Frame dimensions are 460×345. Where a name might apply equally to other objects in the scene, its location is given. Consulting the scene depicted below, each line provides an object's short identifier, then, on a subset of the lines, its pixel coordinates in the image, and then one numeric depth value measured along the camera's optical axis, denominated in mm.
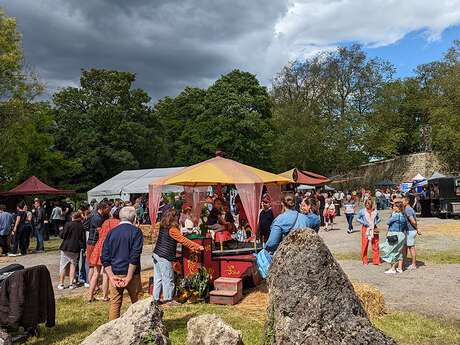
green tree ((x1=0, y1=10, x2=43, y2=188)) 21344
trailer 19688
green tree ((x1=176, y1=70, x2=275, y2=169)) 32531
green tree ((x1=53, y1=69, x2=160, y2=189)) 33469
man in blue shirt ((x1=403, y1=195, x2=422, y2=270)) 8974
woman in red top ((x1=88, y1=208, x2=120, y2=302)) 6921
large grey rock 2762
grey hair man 4715
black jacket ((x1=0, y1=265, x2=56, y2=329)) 4820
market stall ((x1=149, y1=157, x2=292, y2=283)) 7383
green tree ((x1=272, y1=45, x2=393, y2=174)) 37812
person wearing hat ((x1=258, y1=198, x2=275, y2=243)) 9023
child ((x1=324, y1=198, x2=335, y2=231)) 18344
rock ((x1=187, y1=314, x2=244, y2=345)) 3764
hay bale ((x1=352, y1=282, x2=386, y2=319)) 5635
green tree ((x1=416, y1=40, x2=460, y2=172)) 33406
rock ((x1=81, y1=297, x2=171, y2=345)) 3596
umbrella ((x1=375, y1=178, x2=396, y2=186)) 36069
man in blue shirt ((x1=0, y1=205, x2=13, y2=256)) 12610
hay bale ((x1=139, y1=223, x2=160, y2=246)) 15673
